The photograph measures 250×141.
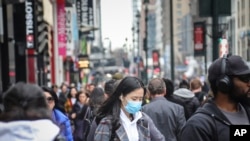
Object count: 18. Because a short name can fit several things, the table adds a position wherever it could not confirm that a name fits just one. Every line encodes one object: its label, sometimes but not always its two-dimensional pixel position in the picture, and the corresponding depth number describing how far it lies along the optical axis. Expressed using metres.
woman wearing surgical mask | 5.99
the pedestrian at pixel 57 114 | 7.53
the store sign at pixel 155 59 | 59.78
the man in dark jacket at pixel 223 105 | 4.17
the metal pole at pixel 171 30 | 29.05
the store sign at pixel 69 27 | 44.62
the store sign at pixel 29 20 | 24.12
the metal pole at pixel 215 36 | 14.96
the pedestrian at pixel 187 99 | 11.20
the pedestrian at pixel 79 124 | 11.81
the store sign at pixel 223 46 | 14.69
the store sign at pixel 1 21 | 20.97
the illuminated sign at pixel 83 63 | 51.62
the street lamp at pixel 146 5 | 39.31
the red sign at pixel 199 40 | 33.15
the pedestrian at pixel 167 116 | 8.83
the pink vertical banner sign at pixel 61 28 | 38.44
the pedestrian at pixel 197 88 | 14.09
